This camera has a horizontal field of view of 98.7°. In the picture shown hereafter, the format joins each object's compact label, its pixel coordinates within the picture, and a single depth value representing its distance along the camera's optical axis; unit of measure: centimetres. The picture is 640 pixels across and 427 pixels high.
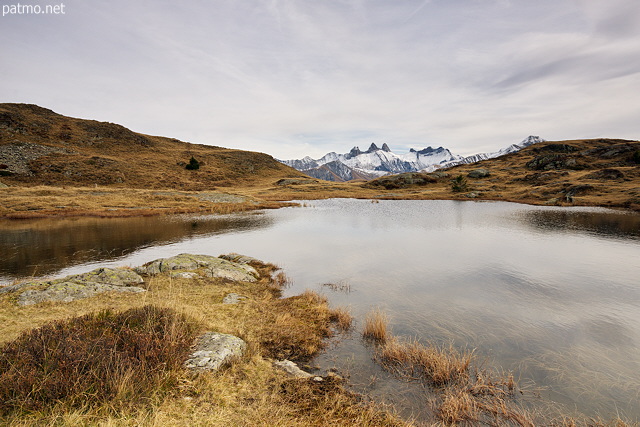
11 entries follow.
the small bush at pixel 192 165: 11581
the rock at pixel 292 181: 12888
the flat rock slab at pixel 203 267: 1817
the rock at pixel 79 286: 1205
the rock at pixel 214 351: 783
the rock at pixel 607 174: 8294
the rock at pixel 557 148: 14790
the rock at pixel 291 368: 865
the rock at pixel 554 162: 11442
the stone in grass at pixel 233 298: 1396
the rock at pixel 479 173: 12775
